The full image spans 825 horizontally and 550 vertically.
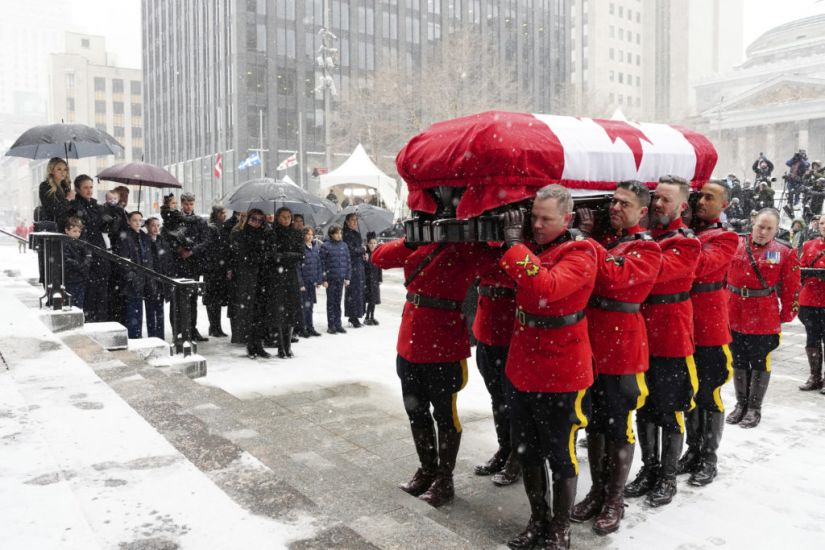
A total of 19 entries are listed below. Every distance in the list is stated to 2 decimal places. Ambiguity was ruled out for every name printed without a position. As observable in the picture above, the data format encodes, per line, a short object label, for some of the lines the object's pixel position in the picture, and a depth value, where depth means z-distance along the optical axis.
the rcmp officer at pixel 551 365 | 3.59
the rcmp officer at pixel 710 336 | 4.89
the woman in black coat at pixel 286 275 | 9.19
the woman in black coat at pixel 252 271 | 9.26
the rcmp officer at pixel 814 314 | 7.49
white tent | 22.77
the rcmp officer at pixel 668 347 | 4.30
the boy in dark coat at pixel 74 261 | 9.04
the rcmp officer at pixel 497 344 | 4.41
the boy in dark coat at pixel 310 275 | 11.24
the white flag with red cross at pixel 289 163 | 27.01
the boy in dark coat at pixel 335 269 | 11.55
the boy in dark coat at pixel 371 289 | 12.58
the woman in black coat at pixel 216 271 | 10.62
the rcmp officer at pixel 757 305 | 6.20
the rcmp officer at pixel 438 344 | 4.25
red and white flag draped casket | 3.90
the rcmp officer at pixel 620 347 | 4.03
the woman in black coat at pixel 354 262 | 12.23
